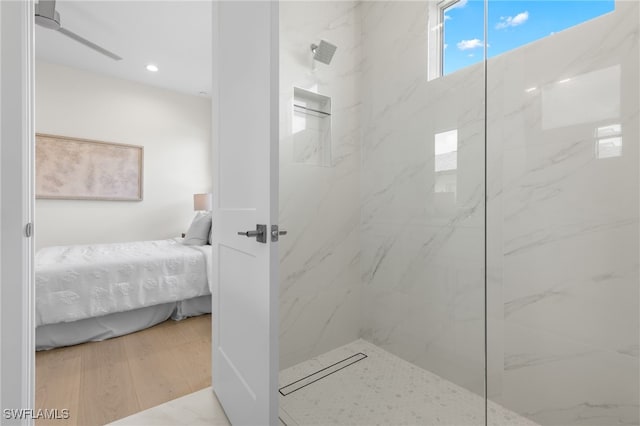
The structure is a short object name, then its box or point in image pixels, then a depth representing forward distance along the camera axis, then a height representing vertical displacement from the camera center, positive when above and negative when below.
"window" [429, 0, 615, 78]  1.29 +0.89
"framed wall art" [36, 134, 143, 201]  3.44 +0.51
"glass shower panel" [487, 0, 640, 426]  1.17 -0.04
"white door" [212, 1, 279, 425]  0.98 +0.02
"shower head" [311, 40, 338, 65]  1.83 +1.01
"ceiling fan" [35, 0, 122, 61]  2.09 +1.46
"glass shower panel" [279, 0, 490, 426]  1.50 -0.08
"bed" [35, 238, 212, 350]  2.03 -0.61
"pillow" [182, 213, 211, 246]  3.12 -0.23
